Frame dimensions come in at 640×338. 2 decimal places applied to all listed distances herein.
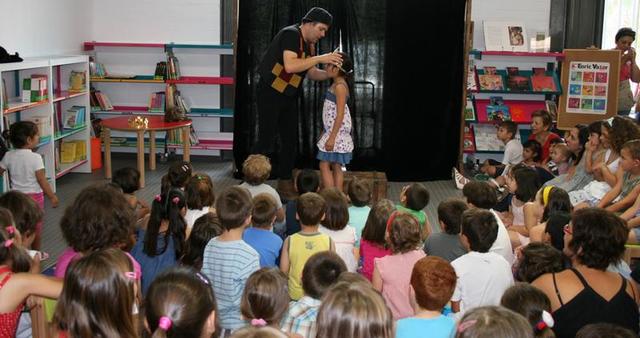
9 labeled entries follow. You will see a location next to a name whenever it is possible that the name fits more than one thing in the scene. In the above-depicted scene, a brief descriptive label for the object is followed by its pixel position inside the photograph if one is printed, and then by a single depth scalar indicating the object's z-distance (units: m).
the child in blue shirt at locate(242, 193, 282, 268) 3.75
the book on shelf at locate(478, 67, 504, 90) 8.43
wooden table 7.55
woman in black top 2.95
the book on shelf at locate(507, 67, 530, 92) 8.41
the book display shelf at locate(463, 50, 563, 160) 8.41
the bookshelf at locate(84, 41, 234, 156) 8.79
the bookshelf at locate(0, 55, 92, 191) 6.96
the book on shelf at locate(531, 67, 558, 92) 8.42
